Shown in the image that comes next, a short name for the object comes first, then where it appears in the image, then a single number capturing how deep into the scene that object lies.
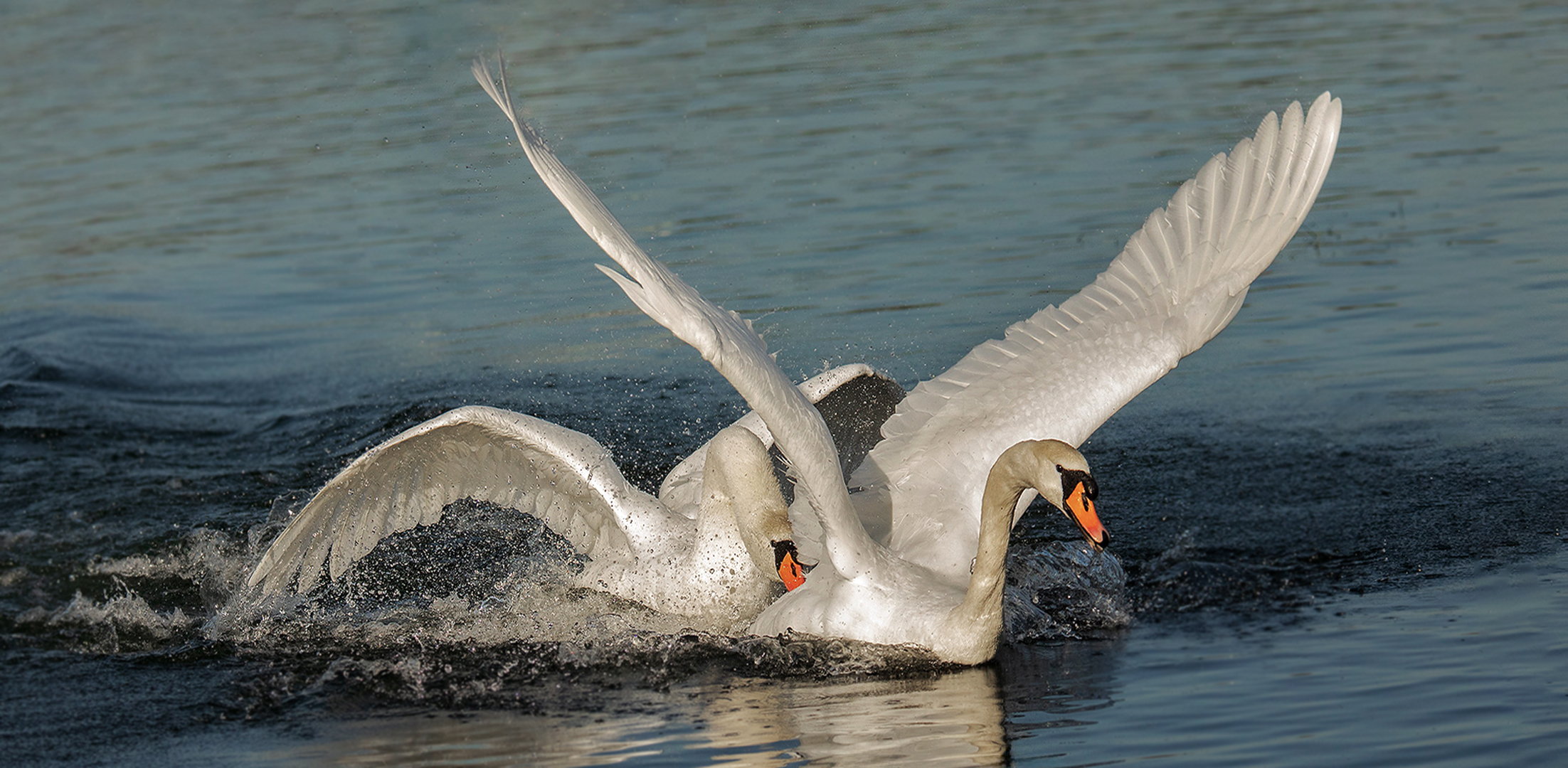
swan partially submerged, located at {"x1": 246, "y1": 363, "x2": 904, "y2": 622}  15.27
